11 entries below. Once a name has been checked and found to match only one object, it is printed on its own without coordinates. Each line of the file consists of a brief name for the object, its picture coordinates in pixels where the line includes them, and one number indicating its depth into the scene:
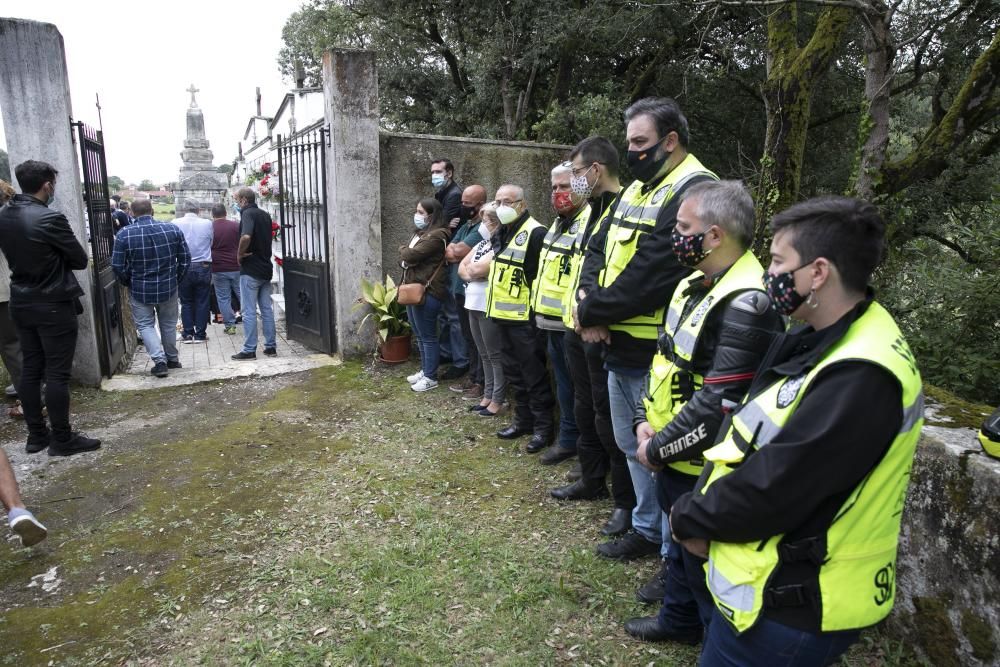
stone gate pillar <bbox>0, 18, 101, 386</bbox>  5.79
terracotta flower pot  7.06
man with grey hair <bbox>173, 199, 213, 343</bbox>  8.52
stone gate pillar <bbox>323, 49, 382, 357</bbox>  6.88
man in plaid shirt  6.64
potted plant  7.02
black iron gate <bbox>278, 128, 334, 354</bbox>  7.52
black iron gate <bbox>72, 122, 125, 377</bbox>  6.36
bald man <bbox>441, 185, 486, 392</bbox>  5.88
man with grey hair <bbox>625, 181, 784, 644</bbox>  2.16
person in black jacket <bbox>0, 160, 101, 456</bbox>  4.75
